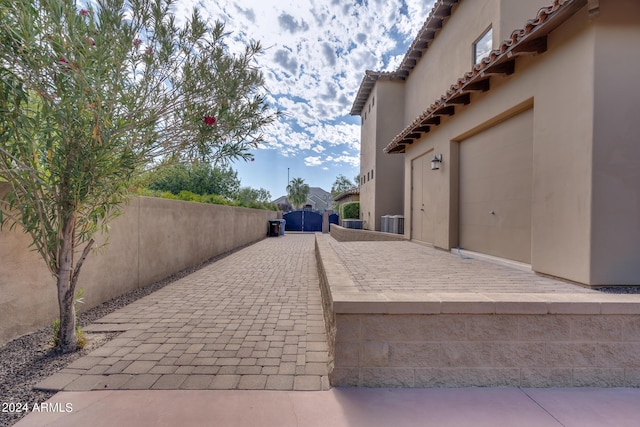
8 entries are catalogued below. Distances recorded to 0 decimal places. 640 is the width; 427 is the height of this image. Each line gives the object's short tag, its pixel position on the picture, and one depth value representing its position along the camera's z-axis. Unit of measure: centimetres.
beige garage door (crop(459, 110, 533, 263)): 466
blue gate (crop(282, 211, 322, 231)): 2633
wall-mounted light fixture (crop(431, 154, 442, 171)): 702
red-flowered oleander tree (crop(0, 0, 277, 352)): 238
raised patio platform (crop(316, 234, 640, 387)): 251
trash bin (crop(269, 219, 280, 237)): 1964
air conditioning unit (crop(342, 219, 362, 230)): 1650
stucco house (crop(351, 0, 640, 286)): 339
